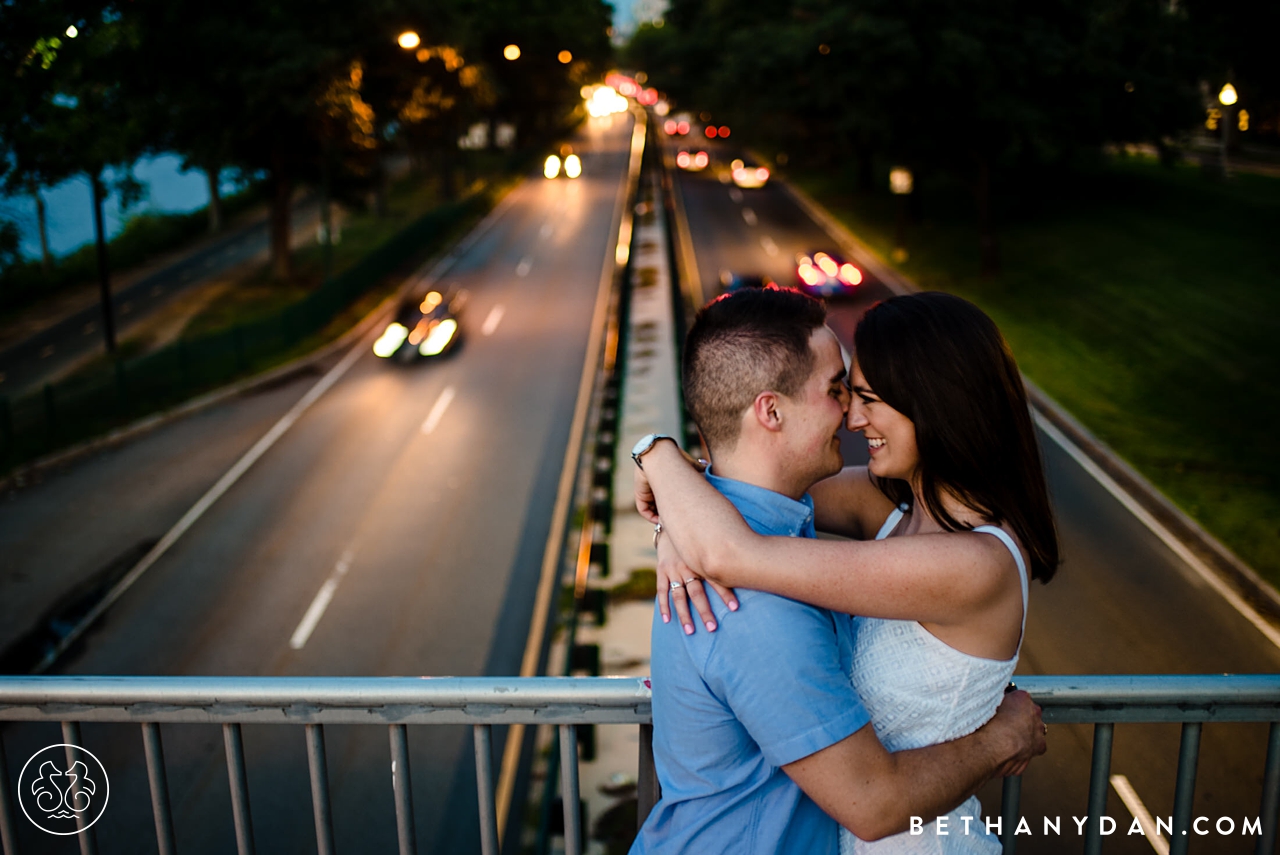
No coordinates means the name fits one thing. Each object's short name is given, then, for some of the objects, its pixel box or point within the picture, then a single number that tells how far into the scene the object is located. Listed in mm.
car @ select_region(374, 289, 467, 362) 28969
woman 2164
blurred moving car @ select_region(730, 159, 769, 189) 59125
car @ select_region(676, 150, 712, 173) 69375
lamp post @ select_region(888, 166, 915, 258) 34281
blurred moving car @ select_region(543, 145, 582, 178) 68750
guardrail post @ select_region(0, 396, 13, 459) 21281
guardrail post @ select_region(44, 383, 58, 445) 22156
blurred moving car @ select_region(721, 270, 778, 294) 26712
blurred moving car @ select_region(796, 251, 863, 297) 31938
